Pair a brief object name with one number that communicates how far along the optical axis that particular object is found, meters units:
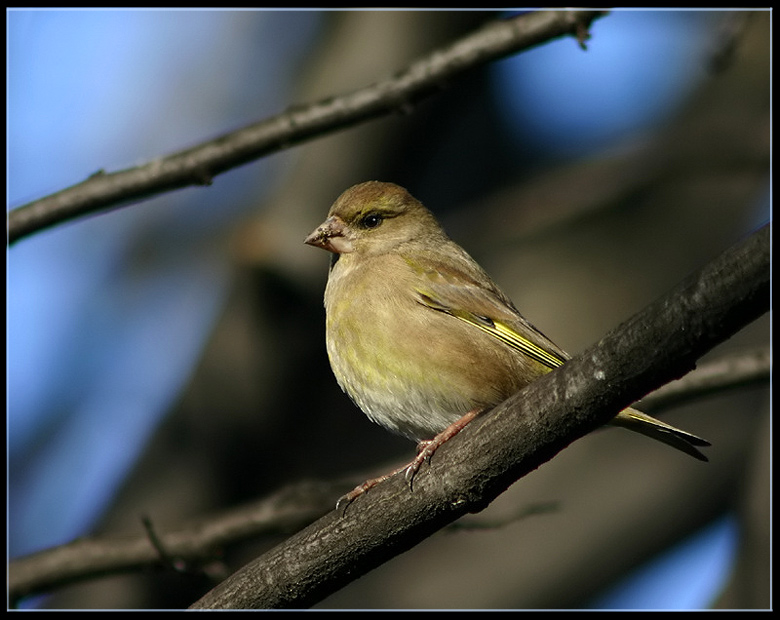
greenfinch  9.41
